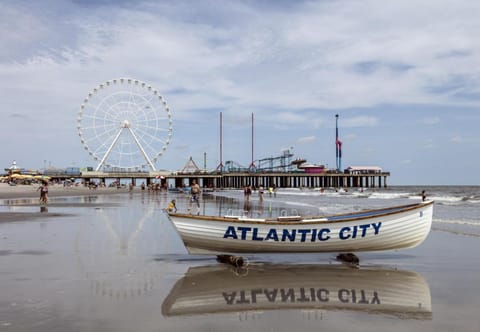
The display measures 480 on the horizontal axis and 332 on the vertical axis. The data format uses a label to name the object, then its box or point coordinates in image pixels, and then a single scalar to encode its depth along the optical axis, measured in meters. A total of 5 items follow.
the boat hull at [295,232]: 9.97
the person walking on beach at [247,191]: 44.38
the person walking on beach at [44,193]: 30.77
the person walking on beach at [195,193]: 21.88
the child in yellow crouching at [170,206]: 10.60
